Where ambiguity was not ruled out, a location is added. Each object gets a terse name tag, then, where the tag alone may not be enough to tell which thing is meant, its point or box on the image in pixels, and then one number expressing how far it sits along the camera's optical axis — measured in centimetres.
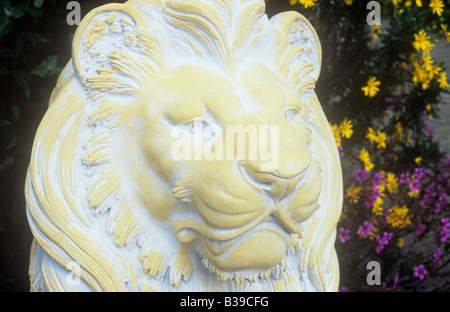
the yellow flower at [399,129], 238
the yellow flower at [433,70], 215
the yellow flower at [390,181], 221
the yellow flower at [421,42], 200
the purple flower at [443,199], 224
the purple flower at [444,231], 213
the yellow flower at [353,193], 217
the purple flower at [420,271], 212
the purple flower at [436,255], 217
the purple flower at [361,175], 219
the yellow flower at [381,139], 220
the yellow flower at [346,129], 208
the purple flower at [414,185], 217
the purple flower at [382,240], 209
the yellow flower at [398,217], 214
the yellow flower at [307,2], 181
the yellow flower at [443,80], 211
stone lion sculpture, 103
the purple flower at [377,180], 215
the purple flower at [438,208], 222
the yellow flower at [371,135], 221
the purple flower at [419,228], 217
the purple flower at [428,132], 240
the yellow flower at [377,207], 212
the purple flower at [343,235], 207
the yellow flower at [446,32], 213
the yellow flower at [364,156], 216
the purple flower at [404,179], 220
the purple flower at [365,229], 207
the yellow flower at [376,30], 219
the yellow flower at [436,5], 200
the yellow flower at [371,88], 212
